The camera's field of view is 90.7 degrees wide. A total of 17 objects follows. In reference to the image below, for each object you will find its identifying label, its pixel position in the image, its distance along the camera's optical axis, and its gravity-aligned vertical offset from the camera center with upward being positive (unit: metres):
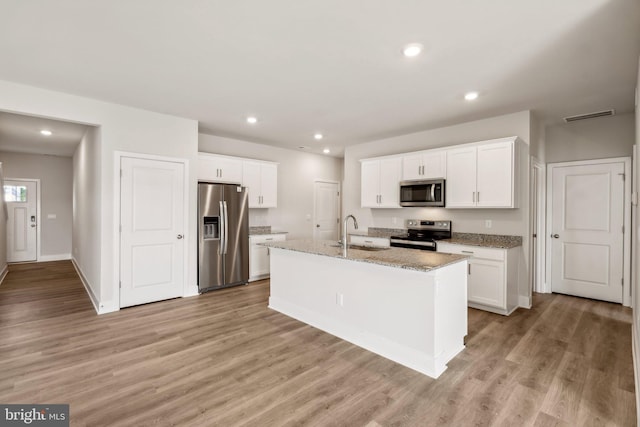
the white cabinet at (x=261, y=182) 5.62 +0.55
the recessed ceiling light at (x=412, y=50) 2.49 +1.32
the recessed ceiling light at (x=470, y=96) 3.47 +1.32
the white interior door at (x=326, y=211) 7.14 +0.04
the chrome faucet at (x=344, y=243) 3.26 -0.33
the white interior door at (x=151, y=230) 4.07 -0.25
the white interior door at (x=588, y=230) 4.26 -0.23
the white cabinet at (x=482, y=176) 3.92 +0.50
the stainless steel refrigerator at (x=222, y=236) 4.76 -0.37
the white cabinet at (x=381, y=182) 5.14 +0.53
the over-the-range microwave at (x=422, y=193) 4.54 +0.31
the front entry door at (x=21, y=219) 7.16 -0.18
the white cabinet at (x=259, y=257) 5.50 -0.80
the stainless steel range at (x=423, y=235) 4.41 -0.33
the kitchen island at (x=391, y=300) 2.52 -0.79
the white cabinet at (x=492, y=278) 3.81 -0.80
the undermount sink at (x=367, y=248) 3.35 -0.38
